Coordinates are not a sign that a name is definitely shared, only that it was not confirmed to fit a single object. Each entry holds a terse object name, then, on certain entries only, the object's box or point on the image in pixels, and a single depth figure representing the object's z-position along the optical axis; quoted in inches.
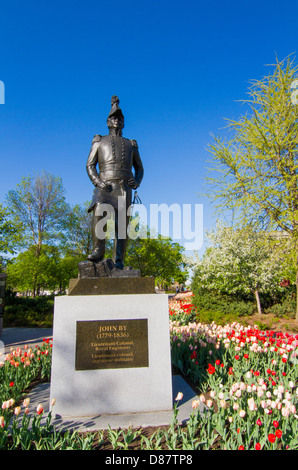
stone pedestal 129.8
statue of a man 169.4
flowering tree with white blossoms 528.4
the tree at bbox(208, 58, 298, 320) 411.2
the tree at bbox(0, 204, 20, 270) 637.3
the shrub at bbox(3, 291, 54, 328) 530.1
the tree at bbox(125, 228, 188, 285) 1045.2
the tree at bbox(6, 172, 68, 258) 949.2
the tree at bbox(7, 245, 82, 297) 876.6
